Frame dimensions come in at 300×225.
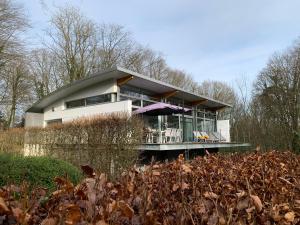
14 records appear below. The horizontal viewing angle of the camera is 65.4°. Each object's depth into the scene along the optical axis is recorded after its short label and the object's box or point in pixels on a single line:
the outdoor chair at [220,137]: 19.34
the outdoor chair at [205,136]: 15.46
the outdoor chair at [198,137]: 15.09
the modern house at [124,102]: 12.59
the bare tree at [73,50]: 23.13
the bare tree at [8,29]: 14.88
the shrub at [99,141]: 8.07
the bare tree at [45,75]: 23.63
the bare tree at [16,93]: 20.89
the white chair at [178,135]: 14.24
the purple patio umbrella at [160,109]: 12.11
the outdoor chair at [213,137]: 18.07
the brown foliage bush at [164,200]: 1.05
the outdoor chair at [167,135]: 12.88
